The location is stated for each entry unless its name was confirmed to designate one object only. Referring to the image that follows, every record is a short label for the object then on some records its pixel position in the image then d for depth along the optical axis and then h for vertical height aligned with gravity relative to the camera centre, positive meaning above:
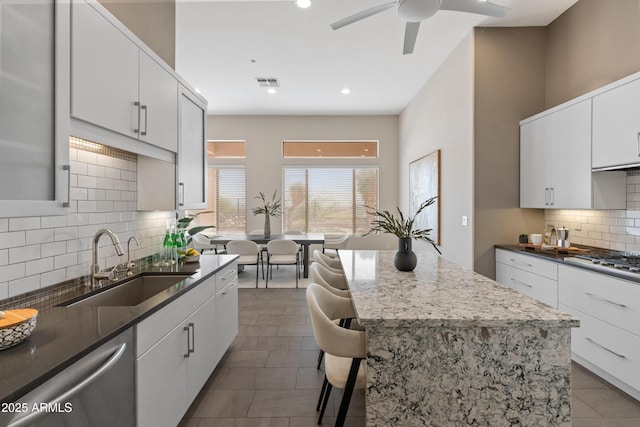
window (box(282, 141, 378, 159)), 7.32 +1.49
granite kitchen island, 1.33 -0.66
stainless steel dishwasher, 0.88 -0.59
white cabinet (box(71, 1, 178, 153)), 1.47 +0.73
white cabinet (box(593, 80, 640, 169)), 2.36 +0.70
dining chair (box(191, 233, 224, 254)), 5.45 -0.53
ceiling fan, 2.10 +1.50
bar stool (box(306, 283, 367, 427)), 1.48 -0.64
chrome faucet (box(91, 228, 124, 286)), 1.85 -0.34
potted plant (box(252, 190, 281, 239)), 7.09 +0.24
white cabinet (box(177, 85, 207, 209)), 2.59 +0.54
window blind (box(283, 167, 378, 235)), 7.33 +0.31
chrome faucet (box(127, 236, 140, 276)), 2.12 -0.35
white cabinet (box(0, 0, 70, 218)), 1.16 +0.41
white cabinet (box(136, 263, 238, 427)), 1.42 -0.78
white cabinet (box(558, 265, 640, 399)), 2.12 -0.78
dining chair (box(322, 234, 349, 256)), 5.97 -0.57
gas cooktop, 2.16 -0.36
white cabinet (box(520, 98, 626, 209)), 2.77 +0.47
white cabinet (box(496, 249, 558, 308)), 2.83 -0.60
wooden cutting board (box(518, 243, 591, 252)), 3.07 -0.34
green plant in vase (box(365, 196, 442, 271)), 2.24 -0.22
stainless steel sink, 1.76 -0.49
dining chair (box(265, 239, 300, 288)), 5.16 -0.61
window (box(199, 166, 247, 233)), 7.27 +0.33
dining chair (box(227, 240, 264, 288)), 5.13 -0.59
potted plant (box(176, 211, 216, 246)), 2.74 -0.13
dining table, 5.41 -0.47
